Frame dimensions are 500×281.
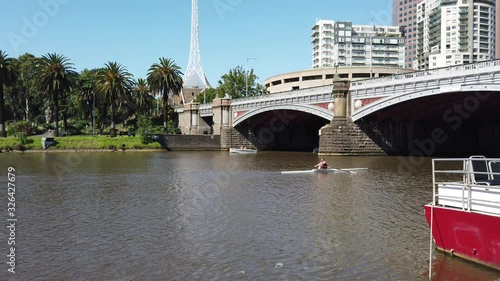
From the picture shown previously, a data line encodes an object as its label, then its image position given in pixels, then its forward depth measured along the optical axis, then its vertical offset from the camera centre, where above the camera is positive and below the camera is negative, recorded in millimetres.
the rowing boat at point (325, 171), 36094 -1973
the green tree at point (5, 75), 73125 +10668
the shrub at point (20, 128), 79250 +2760
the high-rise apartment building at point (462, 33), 165750 +39014
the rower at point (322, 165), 36250 -1525
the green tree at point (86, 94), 93869 +9825
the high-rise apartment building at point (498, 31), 173500 +41895
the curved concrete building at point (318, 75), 113812 +17028
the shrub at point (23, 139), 70125 +858
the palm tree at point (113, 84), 77625 +9887
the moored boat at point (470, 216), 10656 -1640
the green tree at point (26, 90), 103875 +12084
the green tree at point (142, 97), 104075 +10280
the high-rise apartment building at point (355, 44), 168000 +35606
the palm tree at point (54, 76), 75812 +10862
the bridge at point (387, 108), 43750 +4530
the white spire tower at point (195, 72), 162500 +24881
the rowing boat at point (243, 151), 70969 -931
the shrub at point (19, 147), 68812 -305
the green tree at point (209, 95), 120025 +12647
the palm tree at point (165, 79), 86688 +11773
